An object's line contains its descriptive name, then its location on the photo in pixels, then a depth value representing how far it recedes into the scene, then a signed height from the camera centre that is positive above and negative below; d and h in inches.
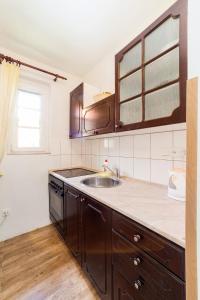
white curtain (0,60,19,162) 61.9 +24.6
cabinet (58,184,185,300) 22.5 -22.8
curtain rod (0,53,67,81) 63.1 +42.0
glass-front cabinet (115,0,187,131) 31.6 +20.6
